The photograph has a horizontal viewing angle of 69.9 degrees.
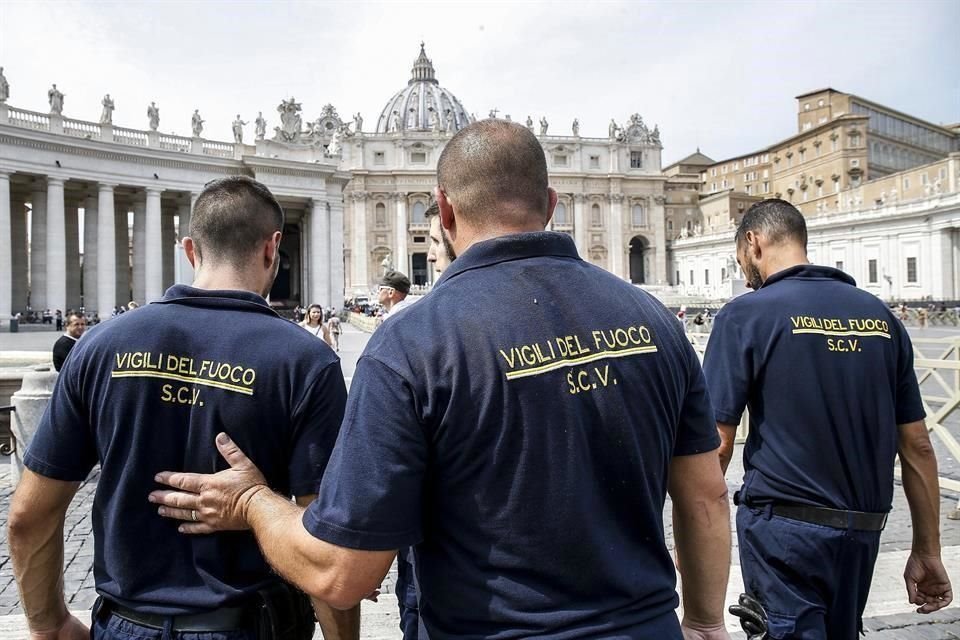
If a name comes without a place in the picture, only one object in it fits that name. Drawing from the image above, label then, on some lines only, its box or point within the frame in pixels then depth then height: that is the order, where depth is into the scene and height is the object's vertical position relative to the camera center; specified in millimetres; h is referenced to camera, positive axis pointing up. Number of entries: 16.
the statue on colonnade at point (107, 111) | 32406 +10604
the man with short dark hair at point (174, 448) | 2113 -363
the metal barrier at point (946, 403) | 6719 -889
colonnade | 30328 +4272
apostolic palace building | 31547 +8889
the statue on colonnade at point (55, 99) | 30781 +10665
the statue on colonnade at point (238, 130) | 36406 +10732
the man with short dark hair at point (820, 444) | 2725 -517
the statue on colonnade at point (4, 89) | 28844 +10453
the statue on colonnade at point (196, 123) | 35312 +10826
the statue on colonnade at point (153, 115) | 33906 +10856
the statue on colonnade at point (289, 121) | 37156 +11543
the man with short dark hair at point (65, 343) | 8984 -98
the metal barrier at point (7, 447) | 9162 -1486
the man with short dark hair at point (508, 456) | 1554 -302
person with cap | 7809 +467
